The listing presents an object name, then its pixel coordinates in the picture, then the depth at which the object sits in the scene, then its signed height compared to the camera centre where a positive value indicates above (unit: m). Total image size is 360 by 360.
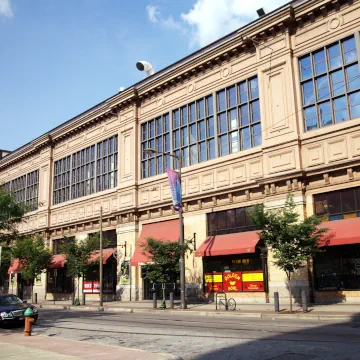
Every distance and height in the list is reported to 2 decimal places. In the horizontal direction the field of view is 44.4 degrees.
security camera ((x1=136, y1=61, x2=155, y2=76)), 37.88 +17.61
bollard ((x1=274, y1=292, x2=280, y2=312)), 19.61 -1.26
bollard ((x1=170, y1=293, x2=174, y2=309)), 25.08 -1.50
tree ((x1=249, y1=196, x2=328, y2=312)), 20.00 +1.64
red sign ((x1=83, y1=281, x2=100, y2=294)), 36.59 -0.80
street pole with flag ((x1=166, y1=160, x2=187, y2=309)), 24.16 +4.12
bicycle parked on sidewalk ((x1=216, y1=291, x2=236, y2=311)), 21.97 -1.56
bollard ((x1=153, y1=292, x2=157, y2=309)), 25.69 -1.51
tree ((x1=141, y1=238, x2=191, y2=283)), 25.98 +0.88
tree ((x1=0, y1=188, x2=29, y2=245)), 24.19 +3.63
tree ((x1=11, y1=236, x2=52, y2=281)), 36.53 +1.86
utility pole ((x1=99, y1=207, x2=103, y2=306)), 29.70 -0.94
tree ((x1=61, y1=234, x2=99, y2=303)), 33.34 +1.60
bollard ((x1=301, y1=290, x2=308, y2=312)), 18.76 -1.29
